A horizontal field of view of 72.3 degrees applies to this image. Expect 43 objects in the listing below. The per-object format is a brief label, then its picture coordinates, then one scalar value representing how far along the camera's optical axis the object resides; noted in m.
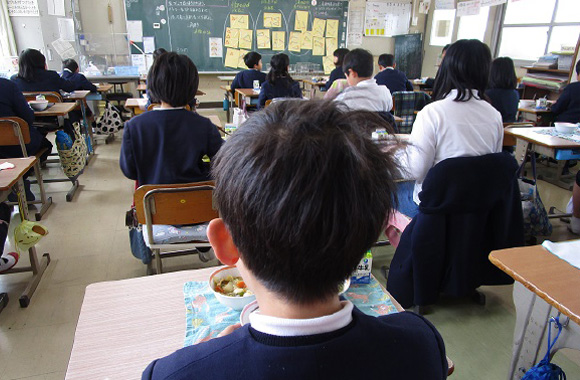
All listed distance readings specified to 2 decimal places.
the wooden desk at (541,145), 2.65
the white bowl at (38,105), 3.47
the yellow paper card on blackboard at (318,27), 7.43
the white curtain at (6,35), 5.59
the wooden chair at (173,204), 1.67
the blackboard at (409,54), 7.68
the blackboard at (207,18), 6.69
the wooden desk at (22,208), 1.86
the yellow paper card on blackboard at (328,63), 7.69
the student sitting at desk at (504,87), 3.51
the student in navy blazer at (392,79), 4.75
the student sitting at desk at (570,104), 3.77
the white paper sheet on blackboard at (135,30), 6.63
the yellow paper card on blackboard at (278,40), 7.32
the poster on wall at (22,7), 5.74
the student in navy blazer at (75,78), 4.94
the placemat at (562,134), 2.78
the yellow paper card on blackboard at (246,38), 7.16
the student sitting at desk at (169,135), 1.84
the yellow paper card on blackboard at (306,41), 7.45
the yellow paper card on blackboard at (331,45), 7.61
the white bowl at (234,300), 0.85
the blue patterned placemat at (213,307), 0.82
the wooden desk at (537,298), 0.96
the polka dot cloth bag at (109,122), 5.22
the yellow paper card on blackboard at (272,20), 7.14
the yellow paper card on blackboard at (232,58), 7.25
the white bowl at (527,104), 4.48
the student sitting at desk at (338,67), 5.73
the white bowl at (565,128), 2.91
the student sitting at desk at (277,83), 4.37
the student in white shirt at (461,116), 1.73
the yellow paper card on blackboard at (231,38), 7.11
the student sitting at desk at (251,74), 5.32
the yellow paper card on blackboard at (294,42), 7.40
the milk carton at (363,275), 0.96
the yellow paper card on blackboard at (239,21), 7.04
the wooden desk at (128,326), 0.75
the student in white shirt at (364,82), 3.14
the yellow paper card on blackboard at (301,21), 7.28
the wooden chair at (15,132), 2.80
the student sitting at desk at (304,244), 0.44
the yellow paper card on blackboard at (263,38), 7.23
